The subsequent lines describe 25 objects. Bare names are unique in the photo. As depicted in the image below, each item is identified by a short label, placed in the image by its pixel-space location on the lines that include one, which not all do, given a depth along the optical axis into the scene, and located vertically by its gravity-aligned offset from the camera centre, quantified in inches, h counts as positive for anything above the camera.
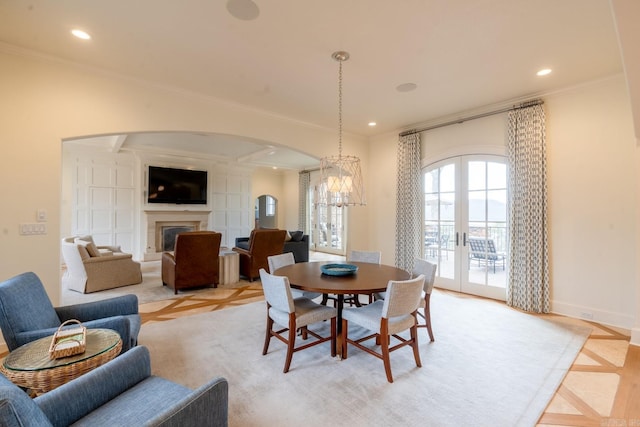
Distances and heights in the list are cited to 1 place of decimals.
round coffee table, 61.7 -33.1
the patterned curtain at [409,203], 210.2 +10.0
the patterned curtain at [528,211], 154.3 +2.7
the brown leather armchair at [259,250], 218.1 -26.9
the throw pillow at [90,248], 191.4 -22.1
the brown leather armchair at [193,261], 186.0 -30.7
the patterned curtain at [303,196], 406.6 +27.3
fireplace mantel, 306.2 -7.3
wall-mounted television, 305.9 +32.5
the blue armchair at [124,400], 41.1 -32.8
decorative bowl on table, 115.7 -22.3
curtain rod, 157.5 +62.4
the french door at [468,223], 175.8 -4.7
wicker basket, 65.7 -30.3
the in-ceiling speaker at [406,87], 146.6 +67.1
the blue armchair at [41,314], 72.1 -29.7
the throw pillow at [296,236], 261.5 -19.0
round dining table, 97.4 -24.2
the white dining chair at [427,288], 120.6 -30.7
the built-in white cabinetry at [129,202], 273.4 +13.6
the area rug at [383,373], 78.0 -52.9
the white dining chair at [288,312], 97.3 -35.0
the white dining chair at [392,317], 91.6 -35.3
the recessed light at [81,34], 105.0 +66.9
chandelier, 127.0 +13.2
